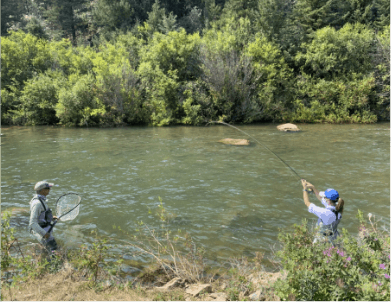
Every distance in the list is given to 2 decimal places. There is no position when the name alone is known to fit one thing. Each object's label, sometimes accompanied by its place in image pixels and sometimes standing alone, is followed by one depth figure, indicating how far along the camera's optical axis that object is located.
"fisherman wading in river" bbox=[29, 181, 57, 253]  6.34
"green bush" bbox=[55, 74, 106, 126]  31.05
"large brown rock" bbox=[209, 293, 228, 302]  4.96
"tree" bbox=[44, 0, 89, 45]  62.66
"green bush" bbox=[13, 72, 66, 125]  33.69
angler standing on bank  6.16
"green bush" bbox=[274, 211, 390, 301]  3.85
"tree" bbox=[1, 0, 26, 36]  55.41
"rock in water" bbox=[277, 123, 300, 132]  26.62
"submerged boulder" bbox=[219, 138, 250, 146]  20.99
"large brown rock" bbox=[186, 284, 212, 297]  5.20
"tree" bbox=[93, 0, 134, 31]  56.62
